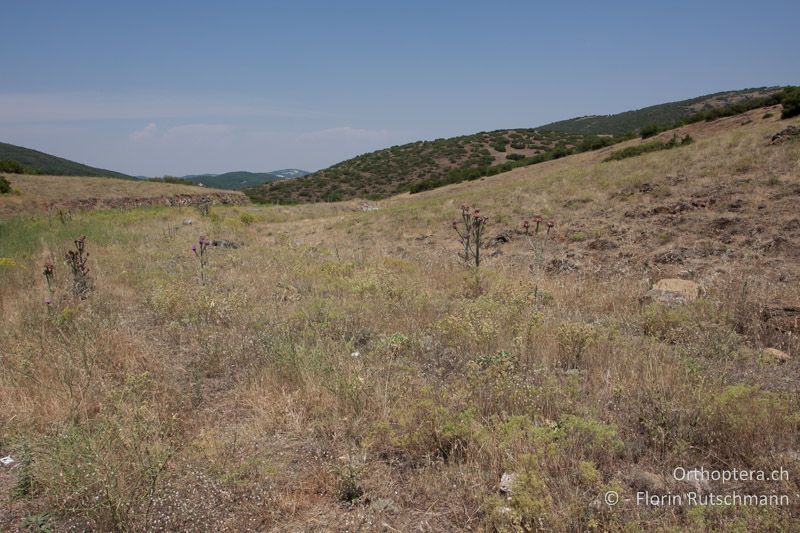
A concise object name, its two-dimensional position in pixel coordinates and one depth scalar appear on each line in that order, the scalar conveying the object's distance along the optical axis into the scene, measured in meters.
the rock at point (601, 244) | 9.25
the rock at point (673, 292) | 5.28
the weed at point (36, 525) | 2.10
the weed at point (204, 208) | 18.80
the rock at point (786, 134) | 11.48
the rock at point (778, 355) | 3.70
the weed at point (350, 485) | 2.38
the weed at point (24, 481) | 2.33
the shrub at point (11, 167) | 27.88
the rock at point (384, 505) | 2.27
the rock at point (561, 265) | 8.09
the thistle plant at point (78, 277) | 5.57
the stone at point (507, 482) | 2.26
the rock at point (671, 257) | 7.70
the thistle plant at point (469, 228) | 7.07
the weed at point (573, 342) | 3.76
